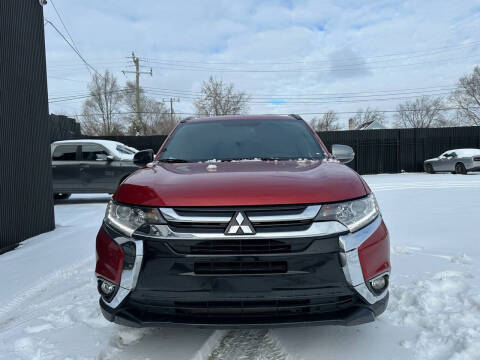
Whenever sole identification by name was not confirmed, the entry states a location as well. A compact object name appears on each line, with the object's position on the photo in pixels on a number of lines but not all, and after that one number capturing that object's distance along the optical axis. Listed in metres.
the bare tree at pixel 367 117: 68.46
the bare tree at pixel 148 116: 44.44
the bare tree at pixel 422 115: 60.59
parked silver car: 15.91
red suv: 1.92
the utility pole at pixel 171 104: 55.55
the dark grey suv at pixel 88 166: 9.77
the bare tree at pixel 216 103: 35.72
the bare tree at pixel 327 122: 67.69
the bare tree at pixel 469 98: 46.22
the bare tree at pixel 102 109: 44.53
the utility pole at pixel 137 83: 37.80
